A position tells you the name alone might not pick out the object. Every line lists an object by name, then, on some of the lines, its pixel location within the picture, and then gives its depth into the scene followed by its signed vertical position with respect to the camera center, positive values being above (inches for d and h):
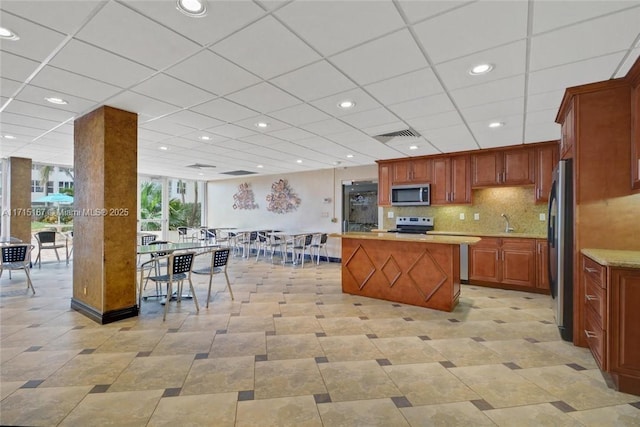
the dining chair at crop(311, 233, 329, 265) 299.4 -29.5
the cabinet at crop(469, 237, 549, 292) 197.2 -31.4
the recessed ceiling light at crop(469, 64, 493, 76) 98.0 +48.6
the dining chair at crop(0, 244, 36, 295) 185.0 -26.4
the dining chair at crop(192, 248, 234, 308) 165.2 -25.0
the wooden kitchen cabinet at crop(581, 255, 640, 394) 86.5 -31.7
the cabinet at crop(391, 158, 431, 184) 251.9 +38.5
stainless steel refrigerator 121.6 -12.7
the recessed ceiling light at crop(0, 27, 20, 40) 80.8 +49.1
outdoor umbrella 306.5 +16.7
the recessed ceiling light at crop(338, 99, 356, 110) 129.3 +48.8
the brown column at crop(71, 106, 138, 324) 138.8 +1.0
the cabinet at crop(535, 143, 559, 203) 201.6 +33.8
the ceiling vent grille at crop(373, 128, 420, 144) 175.2 +49.1
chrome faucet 223.6 -7.4
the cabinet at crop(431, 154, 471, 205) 233.9 +28.5
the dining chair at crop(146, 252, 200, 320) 147.3 -26.6
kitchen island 158.6 -29.3
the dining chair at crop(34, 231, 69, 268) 266.2 -21.0
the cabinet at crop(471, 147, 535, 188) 210.5 +35.5
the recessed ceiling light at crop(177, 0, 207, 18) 69.1 +48.4
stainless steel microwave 248.1 +18.3
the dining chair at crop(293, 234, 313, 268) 290.0 -26.0
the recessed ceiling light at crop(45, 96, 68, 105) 130.3 +49.6
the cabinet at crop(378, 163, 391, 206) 271.3 +29.0
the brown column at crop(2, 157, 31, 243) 266.7 +12.6
